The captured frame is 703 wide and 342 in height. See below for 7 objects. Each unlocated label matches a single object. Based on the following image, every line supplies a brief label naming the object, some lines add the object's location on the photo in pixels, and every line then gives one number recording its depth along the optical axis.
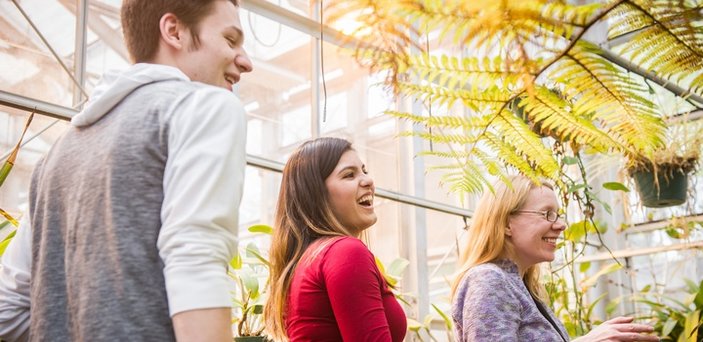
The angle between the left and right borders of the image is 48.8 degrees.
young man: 0.83
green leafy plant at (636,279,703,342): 4.09
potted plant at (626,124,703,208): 4.51
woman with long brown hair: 1.56
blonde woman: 1.91
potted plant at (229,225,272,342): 2.88
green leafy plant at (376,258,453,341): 3.87
